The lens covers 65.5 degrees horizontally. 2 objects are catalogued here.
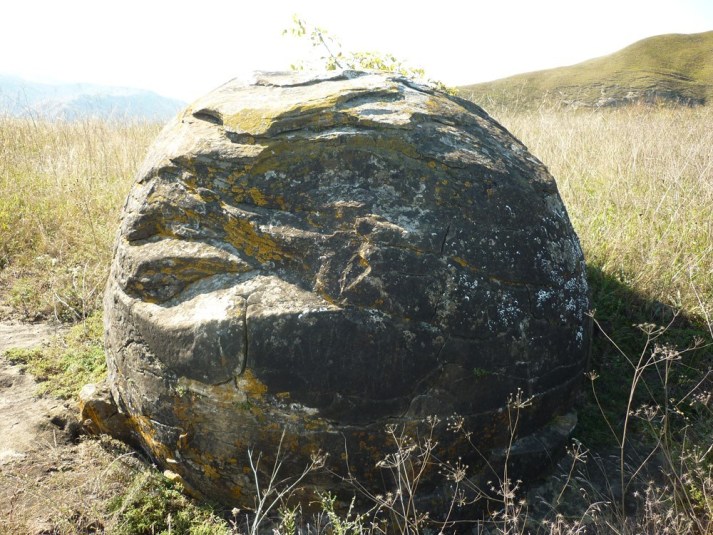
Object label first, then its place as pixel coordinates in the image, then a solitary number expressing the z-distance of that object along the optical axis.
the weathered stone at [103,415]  3.30
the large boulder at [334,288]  2.59
